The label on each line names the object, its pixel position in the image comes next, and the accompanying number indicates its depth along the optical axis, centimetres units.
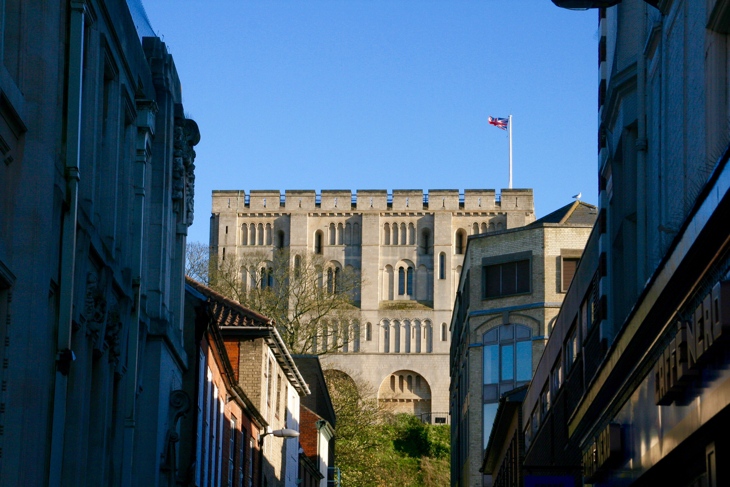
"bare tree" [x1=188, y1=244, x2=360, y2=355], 8219
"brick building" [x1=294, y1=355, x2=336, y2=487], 5509
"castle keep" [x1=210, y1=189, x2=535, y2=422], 14338
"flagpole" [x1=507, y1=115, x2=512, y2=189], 14255
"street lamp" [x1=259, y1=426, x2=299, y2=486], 3130
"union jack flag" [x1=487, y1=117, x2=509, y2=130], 13416
